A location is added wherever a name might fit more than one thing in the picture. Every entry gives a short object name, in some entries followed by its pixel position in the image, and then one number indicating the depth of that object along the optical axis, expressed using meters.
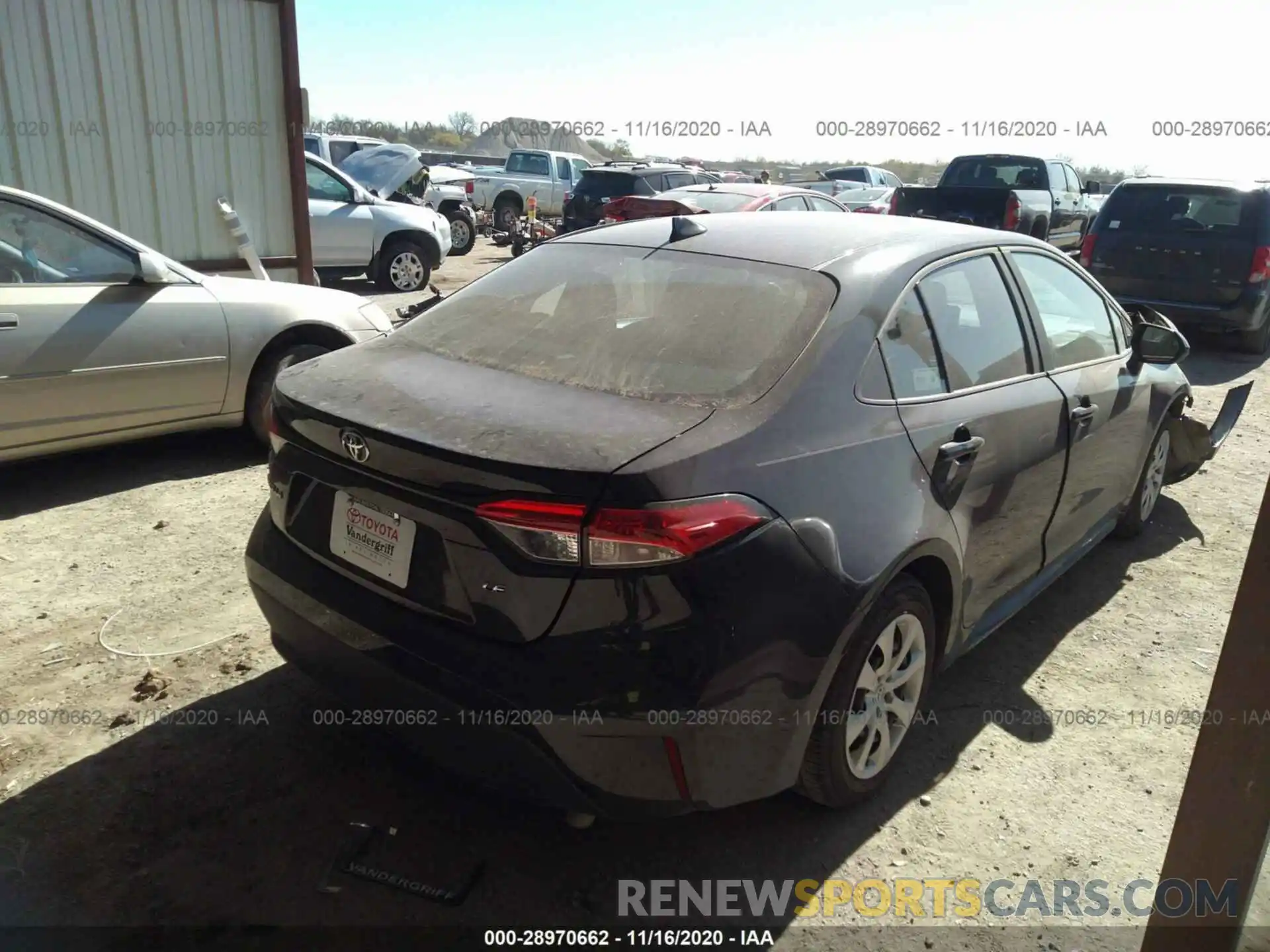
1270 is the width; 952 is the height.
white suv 11.84
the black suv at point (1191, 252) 9.34
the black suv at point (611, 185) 16.14
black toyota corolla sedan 2.11
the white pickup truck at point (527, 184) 21.55
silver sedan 4.61
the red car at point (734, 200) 11.24
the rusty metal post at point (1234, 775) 1.61
